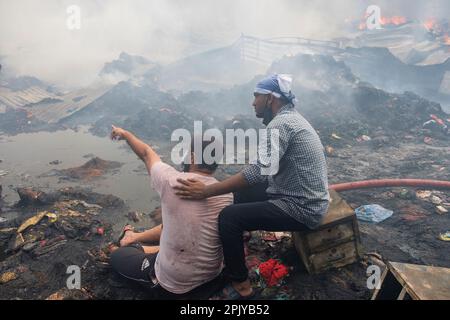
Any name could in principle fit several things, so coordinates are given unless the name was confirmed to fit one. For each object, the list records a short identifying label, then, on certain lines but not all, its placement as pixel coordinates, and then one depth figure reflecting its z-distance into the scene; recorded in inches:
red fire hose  264.1
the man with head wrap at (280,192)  110.0
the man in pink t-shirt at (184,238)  105.7
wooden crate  128.6
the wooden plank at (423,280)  95.1
